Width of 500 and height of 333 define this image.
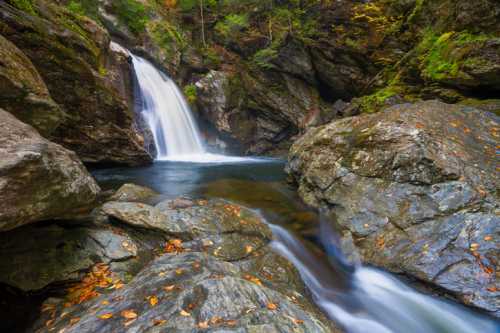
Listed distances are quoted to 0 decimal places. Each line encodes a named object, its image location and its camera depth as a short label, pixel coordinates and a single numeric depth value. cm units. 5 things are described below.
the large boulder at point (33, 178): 218
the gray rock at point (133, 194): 526
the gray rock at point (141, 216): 409
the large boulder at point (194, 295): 197
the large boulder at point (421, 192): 338
